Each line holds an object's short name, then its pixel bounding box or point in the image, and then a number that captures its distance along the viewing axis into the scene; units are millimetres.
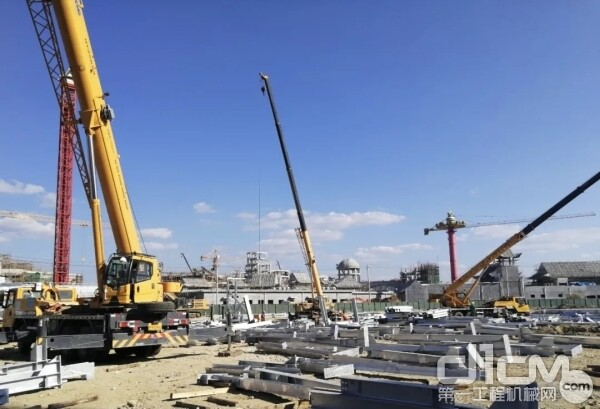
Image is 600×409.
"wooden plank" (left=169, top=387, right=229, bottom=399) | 9366
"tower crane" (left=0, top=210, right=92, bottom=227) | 88069
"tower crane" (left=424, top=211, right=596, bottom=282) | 94000
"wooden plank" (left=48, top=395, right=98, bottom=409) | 8742
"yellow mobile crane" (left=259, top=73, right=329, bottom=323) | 32250
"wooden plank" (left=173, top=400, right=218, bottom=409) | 8583
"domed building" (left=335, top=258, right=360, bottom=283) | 125875
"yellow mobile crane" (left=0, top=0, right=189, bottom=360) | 15109
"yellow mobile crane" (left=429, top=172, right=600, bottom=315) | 37219
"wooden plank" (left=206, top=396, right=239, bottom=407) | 8664
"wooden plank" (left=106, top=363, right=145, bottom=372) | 13859
